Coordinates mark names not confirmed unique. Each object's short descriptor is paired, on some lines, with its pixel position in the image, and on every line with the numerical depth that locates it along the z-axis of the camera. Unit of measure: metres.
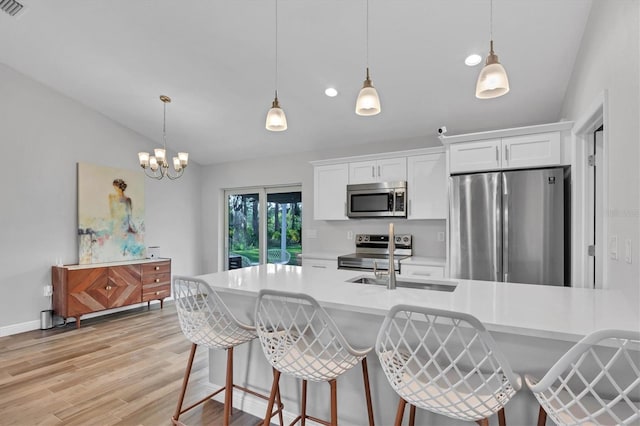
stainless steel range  3.97
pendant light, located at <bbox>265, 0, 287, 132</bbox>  2.15
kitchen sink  2.09
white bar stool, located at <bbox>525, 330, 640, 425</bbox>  0.95
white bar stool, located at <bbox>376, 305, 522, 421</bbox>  1.14
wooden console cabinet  4.07
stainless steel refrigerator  2.88
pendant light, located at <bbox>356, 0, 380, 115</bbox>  1.91
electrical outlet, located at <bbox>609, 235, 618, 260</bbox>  1.88
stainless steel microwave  4.05
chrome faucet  1.92
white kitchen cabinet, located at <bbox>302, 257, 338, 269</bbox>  4.28
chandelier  3.81
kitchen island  1.33
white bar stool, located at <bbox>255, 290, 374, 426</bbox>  1.48
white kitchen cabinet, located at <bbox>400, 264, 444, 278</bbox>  3.68
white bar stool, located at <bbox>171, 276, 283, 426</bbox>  1.90
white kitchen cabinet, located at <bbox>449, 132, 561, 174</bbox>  2.97
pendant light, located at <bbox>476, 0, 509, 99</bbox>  1.62
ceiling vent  2.97
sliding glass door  5.45
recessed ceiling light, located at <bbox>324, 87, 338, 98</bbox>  3.56
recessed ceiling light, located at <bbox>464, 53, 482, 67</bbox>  2.85
